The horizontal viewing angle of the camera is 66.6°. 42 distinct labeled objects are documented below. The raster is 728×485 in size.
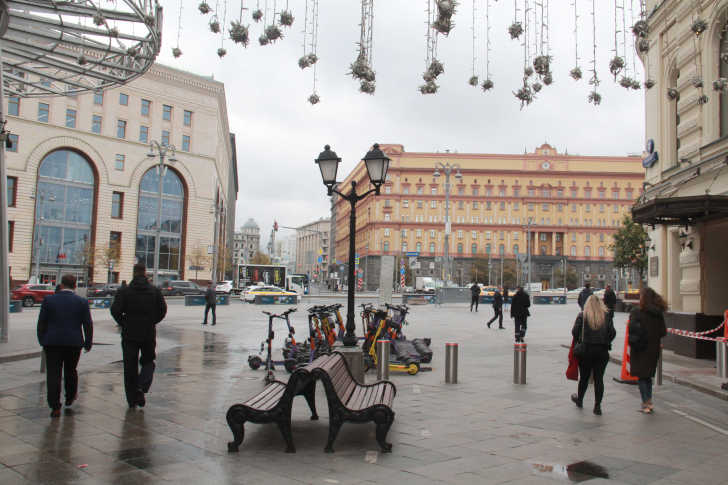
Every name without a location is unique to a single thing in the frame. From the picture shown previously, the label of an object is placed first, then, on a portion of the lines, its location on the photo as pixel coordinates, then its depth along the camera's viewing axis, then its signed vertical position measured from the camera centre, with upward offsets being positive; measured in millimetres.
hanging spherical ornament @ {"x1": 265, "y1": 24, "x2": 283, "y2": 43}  5664 +2445
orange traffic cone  10195 -1754
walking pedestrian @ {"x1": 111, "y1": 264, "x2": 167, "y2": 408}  7223 -799
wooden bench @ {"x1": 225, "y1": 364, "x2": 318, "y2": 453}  5383 -1388
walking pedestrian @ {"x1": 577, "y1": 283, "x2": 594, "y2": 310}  18969 -452
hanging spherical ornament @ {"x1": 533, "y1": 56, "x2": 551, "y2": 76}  5832 +2257
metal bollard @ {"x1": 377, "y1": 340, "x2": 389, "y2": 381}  9383 -1472
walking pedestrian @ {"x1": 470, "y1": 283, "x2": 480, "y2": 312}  32500 -989
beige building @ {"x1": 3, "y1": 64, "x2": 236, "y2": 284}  50125 +8879
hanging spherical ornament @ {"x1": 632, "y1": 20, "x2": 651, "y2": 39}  6125 +2790
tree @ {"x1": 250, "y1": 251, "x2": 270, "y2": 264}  132450 +2839
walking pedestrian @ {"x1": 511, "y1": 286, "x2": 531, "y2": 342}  16609 -975
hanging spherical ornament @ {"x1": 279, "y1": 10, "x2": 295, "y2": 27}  5859 +2672
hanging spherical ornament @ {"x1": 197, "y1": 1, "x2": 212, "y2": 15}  5938 +2800
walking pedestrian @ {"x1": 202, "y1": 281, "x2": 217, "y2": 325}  21984 -1222
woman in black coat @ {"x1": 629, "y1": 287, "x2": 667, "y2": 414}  7566 -825
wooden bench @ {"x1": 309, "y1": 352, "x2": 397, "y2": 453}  5414 -1352
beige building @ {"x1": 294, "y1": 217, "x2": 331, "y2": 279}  184000 +9518
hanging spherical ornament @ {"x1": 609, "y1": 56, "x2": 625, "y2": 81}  6082 +2368
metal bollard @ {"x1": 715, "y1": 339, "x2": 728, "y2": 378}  10234 -1417
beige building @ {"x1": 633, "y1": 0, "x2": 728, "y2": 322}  12250 +2728
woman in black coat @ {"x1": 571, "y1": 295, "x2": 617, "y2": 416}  7594 -854
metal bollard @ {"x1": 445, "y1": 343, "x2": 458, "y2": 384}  9633 -1521
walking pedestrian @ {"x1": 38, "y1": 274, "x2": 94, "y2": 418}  6918 -848
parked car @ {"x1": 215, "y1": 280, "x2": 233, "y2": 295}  51412 -1730
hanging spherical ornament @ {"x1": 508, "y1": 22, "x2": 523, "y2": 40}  5855 +2621
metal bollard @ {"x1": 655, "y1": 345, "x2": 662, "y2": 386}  9922 -1702
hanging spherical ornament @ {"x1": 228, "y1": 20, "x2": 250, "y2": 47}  5637 +2421
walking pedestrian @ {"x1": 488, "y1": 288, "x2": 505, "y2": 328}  22198 -1100
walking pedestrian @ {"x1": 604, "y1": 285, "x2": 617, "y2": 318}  19047 -595
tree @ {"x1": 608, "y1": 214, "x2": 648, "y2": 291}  51656 +3232
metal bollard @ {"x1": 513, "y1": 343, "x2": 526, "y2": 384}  9656 -1515
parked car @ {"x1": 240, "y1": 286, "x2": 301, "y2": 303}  40884 -1563
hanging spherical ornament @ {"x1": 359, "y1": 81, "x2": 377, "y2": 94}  5984 +2014
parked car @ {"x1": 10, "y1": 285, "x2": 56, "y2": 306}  32750 -1744
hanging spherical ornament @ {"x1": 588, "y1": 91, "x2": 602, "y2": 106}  6539 +2149
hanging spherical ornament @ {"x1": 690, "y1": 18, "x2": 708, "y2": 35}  6477 +3010
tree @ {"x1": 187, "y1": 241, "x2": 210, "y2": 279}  58938 +1261
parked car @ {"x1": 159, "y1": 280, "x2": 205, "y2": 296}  47644 -1726
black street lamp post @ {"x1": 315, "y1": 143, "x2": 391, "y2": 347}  10078 +1967
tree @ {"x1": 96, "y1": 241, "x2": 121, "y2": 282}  52072 +1098
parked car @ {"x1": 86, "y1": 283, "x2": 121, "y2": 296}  42459 -1892
